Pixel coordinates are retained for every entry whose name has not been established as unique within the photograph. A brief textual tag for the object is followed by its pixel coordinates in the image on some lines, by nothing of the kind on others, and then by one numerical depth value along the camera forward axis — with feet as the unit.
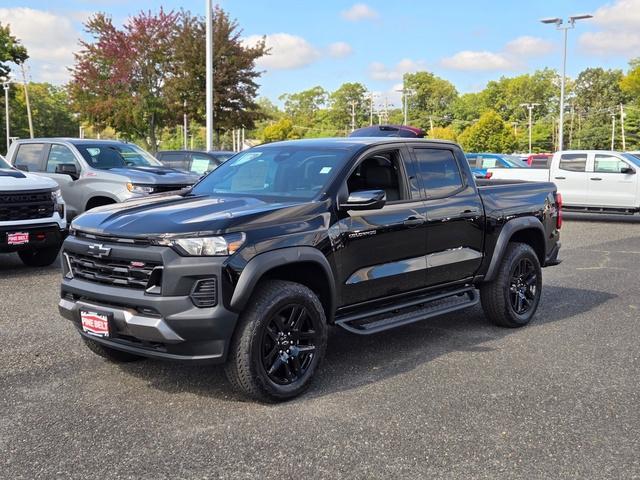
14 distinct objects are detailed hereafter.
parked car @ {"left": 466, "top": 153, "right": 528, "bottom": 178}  71.82
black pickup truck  13.32
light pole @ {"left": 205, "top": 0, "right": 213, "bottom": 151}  61.85
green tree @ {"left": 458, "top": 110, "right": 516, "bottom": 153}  198.39
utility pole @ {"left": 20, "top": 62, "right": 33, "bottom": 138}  192.37
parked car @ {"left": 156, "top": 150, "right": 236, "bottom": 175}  53.52
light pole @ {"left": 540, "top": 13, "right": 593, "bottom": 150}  104.09
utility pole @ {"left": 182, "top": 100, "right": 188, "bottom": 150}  97.76
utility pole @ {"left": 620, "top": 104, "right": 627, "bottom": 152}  267.14
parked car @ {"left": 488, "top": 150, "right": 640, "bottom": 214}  55.16
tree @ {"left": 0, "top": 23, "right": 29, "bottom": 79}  143.23
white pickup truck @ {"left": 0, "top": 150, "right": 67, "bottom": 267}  26.99
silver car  34.06
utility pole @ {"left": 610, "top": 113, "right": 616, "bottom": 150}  280.96
